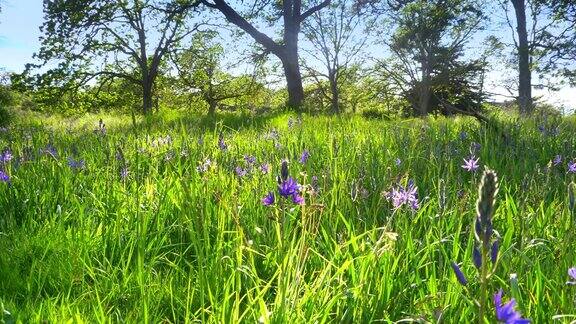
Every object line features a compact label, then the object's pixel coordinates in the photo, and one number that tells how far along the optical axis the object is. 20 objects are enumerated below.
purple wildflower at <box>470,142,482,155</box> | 3.43
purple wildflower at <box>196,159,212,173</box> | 2.48
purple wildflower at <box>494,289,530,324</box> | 0.61
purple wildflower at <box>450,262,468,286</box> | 0.79
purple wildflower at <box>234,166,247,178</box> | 2.41
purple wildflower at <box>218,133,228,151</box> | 2.84
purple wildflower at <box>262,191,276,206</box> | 1.47
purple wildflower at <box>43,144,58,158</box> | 3.55
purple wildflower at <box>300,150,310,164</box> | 2.67
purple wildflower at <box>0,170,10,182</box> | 2.29
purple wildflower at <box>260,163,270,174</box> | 2.39
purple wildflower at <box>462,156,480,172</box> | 2.11
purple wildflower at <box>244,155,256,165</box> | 2.92
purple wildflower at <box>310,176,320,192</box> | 2.01
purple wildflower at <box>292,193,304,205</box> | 1.28
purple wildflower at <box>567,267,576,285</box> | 0.91
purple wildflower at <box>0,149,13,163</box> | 2.70
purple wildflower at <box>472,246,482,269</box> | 0.73
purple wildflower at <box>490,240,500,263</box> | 0.82
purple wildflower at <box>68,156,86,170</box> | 2.82
